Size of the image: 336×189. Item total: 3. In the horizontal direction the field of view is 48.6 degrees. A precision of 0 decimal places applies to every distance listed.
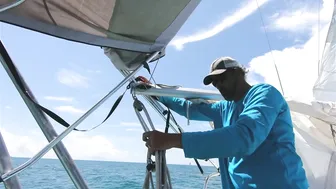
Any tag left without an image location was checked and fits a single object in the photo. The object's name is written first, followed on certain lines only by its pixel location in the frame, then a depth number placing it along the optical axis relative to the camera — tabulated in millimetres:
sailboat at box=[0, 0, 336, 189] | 1443
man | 1205
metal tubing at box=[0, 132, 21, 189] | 1221
